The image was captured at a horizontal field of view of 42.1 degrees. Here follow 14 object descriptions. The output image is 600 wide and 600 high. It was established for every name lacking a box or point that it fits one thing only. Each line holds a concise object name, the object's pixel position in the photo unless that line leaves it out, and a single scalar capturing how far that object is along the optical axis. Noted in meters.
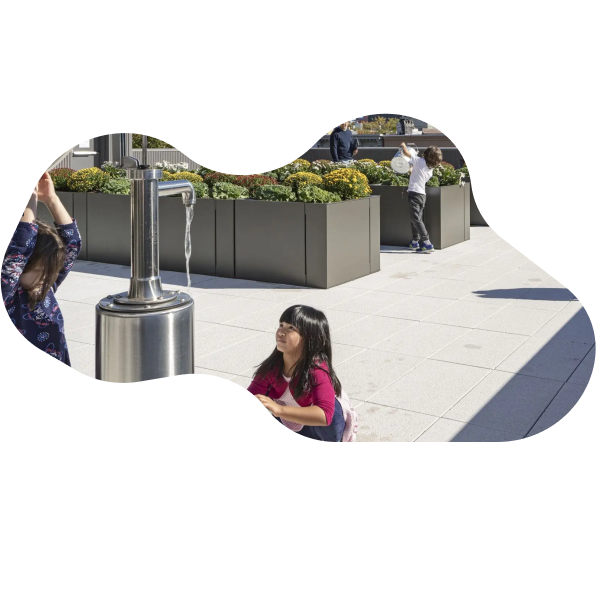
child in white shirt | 11.35
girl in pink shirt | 2.25
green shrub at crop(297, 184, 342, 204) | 8.58
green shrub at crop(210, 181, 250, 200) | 5.35
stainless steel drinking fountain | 2.06
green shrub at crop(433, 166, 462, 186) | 11.27
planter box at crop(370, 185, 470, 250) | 11.65
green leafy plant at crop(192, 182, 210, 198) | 3.63
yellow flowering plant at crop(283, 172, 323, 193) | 8.38
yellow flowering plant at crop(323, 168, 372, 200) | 9.23
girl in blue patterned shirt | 1.79
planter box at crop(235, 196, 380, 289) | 7.98
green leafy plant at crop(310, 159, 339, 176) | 7.09
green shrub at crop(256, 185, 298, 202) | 8.51
